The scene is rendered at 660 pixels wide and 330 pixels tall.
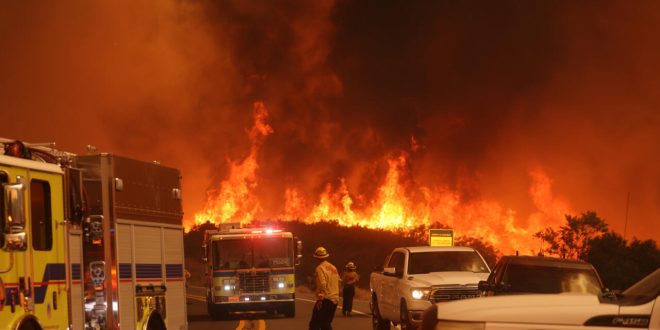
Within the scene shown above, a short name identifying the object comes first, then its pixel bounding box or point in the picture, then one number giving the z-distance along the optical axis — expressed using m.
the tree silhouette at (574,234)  71.97
